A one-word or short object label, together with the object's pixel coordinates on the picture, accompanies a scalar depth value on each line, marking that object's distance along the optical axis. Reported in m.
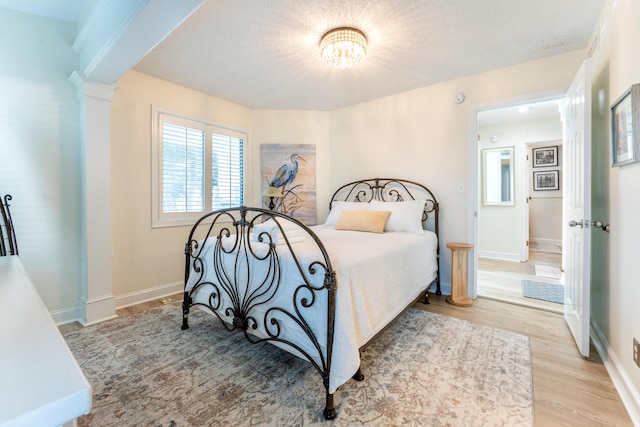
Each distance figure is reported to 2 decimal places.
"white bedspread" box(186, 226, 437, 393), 1.45
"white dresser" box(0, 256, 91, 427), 0.36
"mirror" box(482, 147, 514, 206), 5.16
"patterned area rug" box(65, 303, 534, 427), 1.43
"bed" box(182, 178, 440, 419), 1.47
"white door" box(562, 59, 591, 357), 1.90
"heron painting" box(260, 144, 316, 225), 4.23
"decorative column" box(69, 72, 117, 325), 2.52
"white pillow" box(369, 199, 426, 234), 3.07
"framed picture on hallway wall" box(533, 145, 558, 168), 5.46
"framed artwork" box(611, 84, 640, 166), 1.44
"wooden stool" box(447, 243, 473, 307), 3.03
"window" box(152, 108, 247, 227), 3.19
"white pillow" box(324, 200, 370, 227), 3.51
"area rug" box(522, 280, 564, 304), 3.08
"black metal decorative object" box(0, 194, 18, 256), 1.66
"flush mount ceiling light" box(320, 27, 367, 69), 2.26
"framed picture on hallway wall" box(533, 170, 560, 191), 5.54
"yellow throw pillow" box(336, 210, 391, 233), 3.04
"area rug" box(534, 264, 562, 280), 3.94
